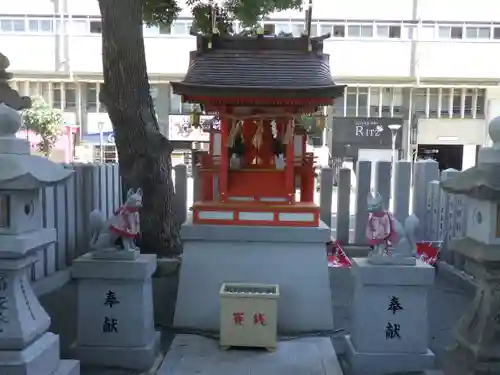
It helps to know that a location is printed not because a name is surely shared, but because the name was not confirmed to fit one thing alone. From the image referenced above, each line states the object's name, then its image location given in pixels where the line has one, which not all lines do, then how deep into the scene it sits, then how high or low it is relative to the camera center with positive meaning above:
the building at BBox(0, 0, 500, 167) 27.38 +4.50
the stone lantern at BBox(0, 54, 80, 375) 4.16 -0.73
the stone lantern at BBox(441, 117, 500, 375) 4.07 -0.73
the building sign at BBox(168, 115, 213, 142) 28.31 +1.03
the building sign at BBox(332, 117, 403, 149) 28.33 +1.13
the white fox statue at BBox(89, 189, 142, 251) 5.70 -0.79
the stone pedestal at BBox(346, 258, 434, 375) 5.60 -1.71
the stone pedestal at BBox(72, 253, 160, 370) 5.72 -1.70
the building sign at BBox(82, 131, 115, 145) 28.55 +0.56
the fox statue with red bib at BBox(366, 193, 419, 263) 5.55 -0.81
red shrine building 6.89 +0.42
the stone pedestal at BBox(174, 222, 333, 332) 6.99 -1.47
